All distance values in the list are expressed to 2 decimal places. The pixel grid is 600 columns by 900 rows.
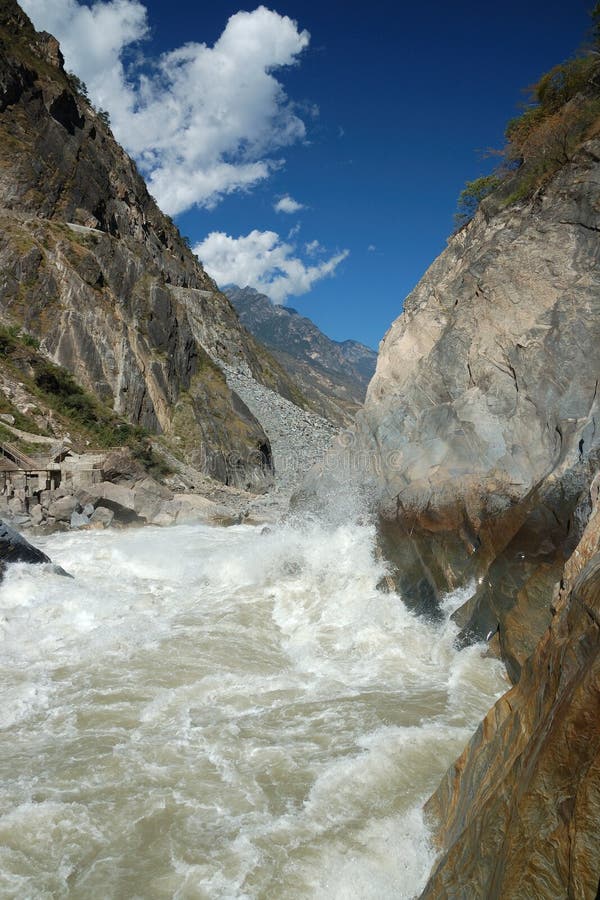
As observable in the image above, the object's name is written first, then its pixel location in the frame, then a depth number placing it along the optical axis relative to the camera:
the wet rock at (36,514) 19.73
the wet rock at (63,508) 20.33
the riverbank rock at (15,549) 12.48
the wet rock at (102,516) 20.38
